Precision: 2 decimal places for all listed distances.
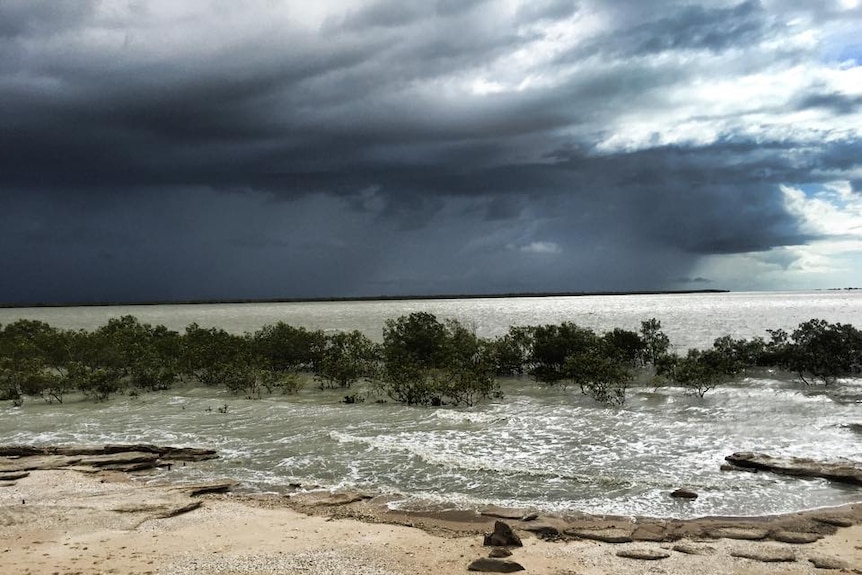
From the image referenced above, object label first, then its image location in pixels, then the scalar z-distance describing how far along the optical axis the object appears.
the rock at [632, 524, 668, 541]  12.01
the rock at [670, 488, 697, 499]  15.09
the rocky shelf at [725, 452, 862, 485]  16.27
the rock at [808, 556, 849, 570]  10.46
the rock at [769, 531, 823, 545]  11.84
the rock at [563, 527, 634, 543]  11.90
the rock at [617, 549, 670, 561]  10.93
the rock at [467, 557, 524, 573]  10.05
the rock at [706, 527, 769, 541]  12.13
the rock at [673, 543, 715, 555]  11.22
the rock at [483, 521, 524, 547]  11.34
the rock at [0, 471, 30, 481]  16.28
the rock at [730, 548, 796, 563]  10.83
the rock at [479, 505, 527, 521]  13.55
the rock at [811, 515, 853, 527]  12.88
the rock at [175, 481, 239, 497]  15.04
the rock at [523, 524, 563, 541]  12.07
